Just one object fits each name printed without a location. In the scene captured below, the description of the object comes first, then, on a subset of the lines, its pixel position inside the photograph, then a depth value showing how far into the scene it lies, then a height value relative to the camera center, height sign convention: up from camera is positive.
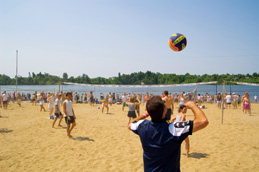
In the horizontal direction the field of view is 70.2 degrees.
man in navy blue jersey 1.60 -0.45
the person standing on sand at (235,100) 16.70 -1.28
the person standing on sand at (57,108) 8.47 -1.13
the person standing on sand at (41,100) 13.96 -1.24
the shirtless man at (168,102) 7.04 -0.69
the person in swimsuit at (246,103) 12.73 -1.20
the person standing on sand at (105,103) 13.63 -1.37
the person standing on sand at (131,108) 8.60 -1.10
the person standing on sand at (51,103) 11.10 -1.15
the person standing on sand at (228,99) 15.84 -1.14
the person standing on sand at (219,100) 17.38 -1.36
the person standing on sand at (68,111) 6.77 -1.00
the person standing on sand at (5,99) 15.28 -1.30
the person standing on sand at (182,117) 4.82 -0.86
